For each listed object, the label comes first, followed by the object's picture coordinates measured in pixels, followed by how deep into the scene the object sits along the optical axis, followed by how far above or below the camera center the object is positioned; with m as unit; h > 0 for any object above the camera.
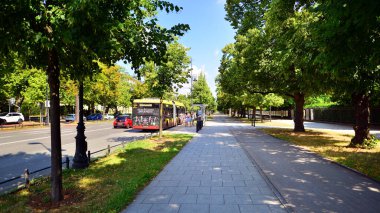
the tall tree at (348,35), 4.94 +1.50
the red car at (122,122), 31.42 -1.18
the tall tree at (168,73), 19.45 +2.51
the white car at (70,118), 48.71 -1.11
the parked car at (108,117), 60.63 -1.23
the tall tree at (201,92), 75.96 +4.93
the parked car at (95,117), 57.25 -1.15
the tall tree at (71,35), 4.86 +1.39
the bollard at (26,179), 7.43 -1.70
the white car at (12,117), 40.49 -0.78
